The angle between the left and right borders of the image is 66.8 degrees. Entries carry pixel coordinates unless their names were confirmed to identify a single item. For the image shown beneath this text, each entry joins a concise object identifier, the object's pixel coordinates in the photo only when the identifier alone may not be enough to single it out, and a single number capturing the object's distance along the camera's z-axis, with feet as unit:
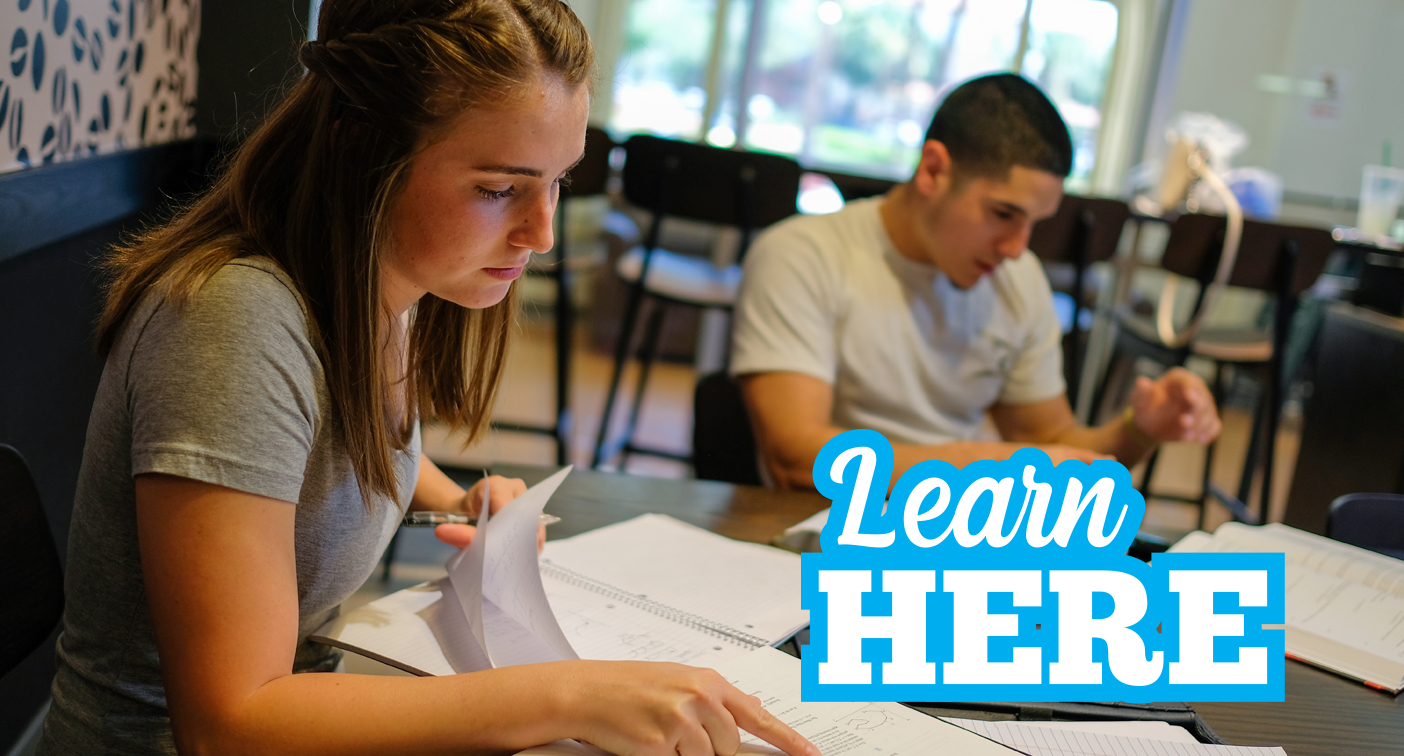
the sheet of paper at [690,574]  3.40
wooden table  3.05
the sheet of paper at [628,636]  3.08
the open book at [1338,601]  3.57
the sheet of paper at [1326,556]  4.18
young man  5.78
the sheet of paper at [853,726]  2.56
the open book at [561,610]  3.00
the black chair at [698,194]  9.96
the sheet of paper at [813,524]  4.14
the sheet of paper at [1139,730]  2.84
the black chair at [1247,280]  10.78
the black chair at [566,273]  10.16
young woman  2.31
